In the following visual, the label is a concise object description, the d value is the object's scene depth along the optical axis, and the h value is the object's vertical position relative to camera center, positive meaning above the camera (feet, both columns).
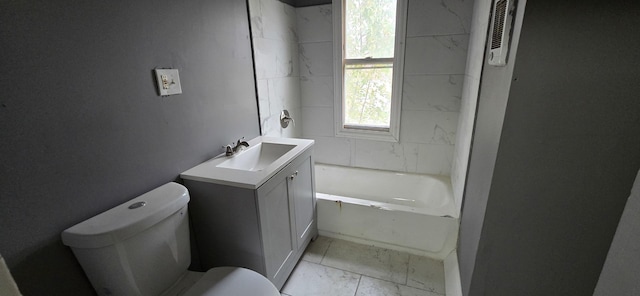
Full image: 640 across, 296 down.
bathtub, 5.97 -3.50
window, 7.34 +0.17
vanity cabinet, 4.29 -2.49
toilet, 3.01 -2.13
